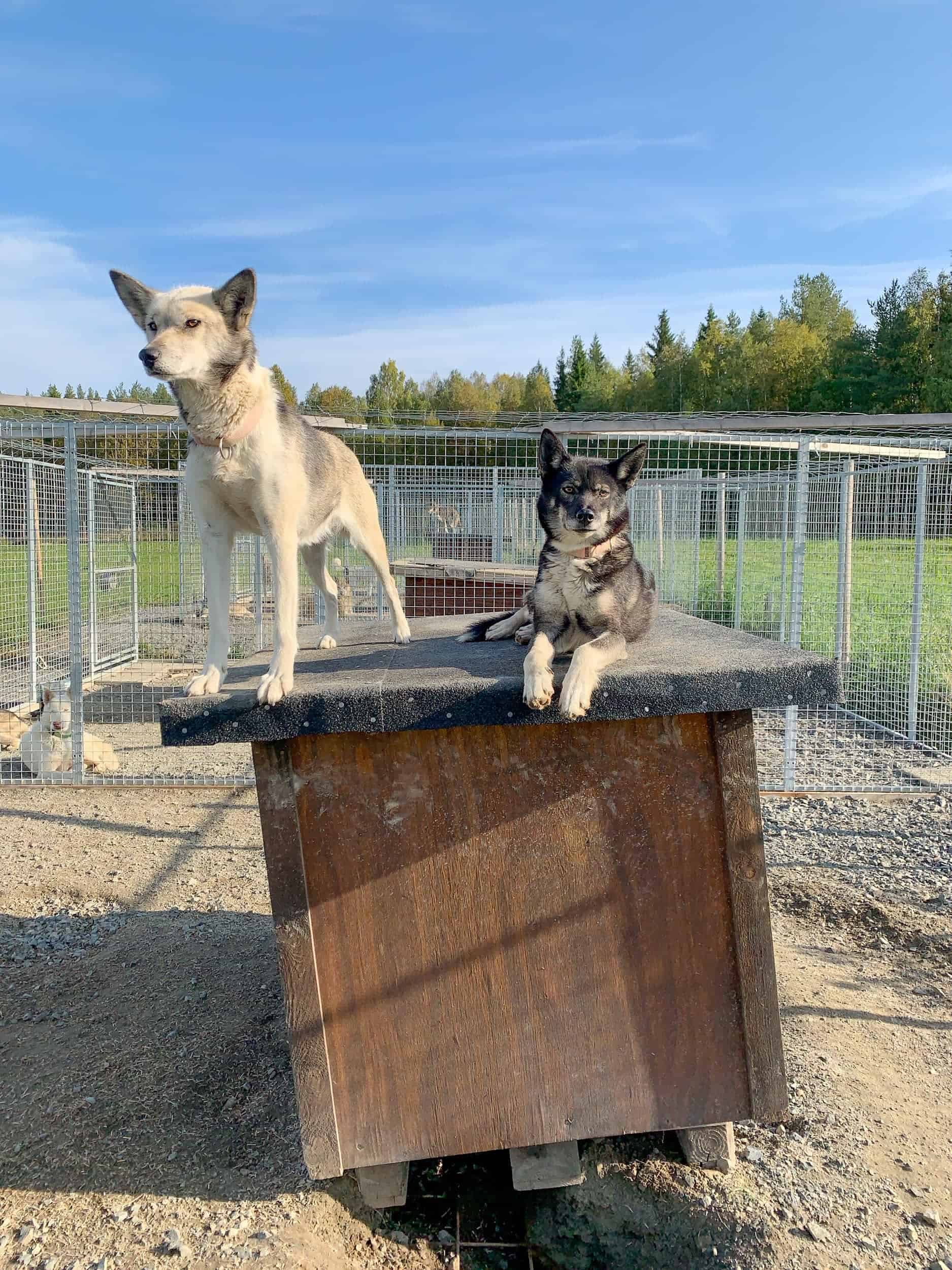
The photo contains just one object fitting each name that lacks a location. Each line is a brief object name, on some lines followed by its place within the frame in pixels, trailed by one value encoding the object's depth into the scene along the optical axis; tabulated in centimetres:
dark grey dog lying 270
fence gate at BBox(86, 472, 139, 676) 964
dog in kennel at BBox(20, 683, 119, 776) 641
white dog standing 235
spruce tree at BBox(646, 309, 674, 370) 7088
